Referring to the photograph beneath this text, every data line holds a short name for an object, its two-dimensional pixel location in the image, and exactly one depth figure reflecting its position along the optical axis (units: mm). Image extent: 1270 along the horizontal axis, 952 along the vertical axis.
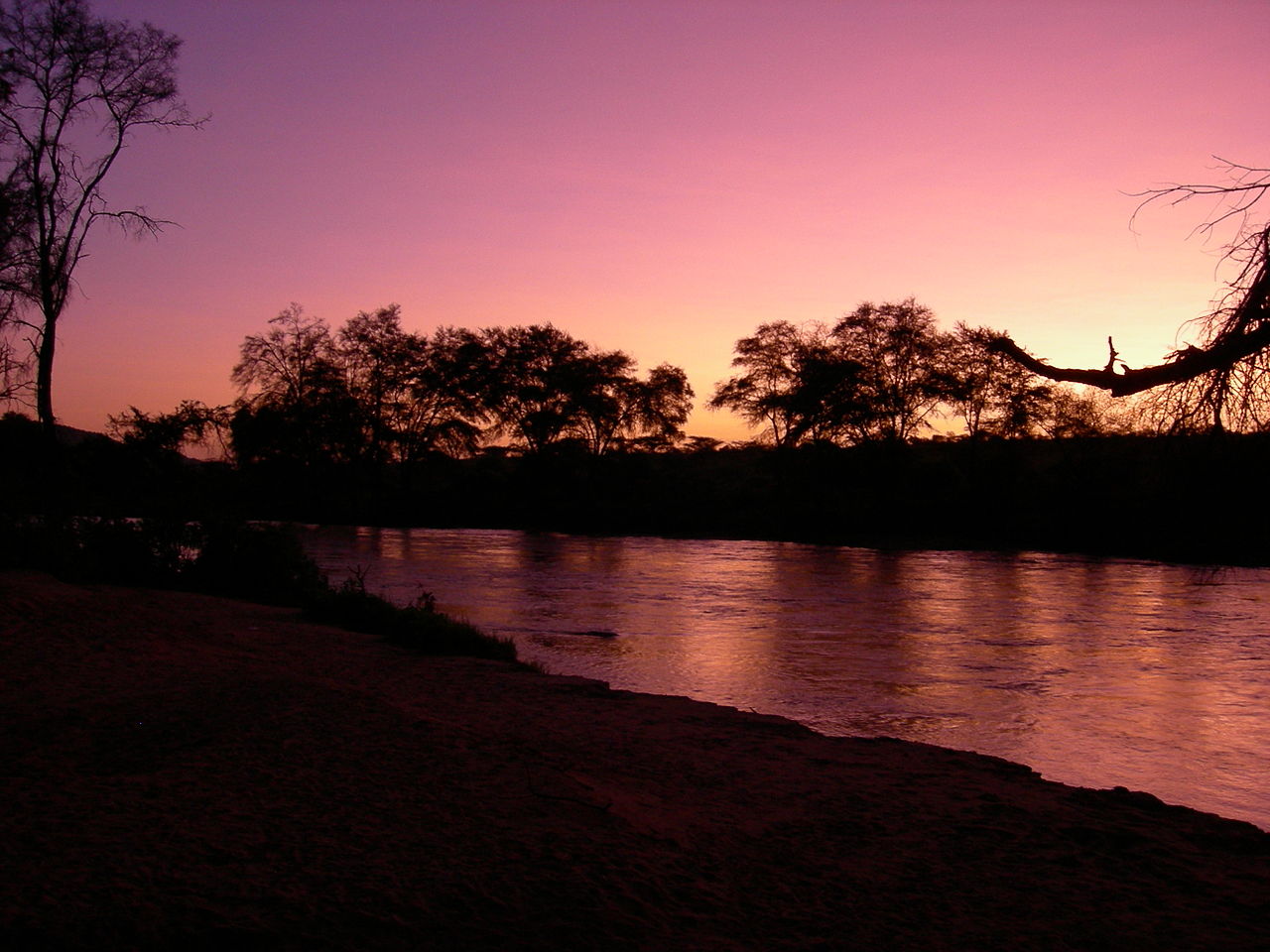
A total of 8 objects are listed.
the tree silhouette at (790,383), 49406
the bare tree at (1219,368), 4121
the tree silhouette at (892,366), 47844
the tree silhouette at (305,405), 57750
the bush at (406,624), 10680
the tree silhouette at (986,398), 42469
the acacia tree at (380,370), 59031
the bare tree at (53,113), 17172
